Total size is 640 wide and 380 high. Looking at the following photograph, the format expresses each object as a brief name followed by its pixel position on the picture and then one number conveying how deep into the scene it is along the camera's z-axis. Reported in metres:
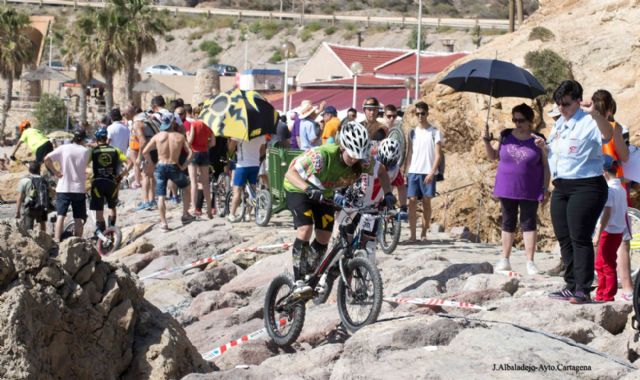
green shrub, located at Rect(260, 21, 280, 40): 94.75
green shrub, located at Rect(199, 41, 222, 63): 94.38
